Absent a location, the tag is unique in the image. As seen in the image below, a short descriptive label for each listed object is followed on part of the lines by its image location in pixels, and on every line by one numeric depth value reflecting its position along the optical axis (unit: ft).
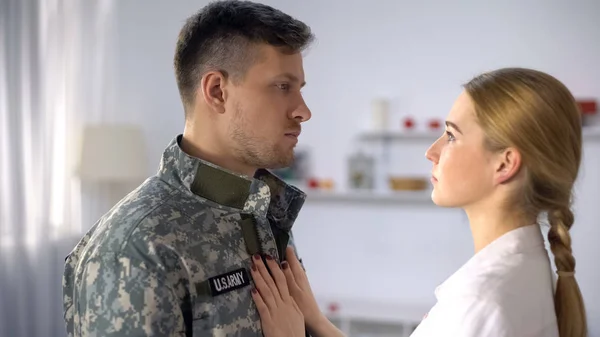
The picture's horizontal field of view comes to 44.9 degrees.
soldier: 4.22
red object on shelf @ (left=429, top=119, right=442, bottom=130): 15.11
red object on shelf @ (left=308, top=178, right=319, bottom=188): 15.98
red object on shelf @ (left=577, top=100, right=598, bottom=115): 14.34
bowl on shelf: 15.19
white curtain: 11.84
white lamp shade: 13.88
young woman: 4.44
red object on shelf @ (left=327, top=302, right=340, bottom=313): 14.93
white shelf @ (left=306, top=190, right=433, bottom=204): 15.24
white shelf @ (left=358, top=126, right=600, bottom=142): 15.25
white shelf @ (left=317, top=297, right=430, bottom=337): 14.52
